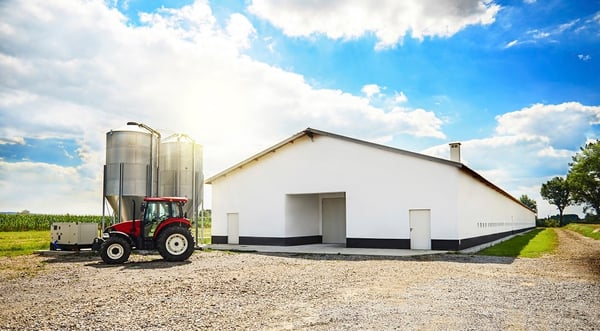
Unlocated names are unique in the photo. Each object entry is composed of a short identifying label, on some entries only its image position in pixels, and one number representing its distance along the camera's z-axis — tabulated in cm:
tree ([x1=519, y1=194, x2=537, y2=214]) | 11275
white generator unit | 1934
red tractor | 1539
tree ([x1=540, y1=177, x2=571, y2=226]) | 9247
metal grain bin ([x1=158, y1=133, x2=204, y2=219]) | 2288
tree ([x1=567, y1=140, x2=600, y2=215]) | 6675
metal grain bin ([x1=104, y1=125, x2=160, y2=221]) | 2072
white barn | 1984
